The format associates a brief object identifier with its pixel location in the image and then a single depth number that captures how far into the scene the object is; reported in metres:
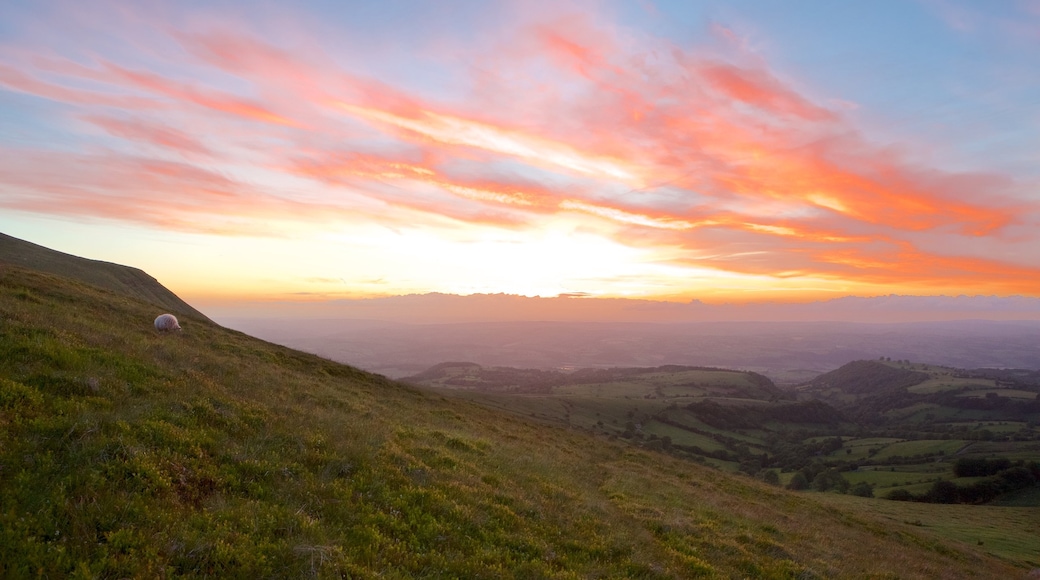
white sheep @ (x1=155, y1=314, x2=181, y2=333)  27.11
